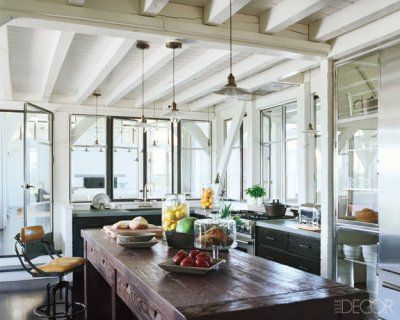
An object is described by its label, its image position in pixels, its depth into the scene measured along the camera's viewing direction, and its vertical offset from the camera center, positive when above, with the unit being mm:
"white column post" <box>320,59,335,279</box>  3973 -84
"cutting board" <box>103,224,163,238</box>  3475 -528
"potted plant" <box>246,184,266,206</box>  6324 -383
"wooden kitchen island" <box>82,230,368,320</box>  1744 -575
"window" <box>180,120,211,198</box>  8648 +251
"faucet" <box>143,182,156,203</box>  7777 -357
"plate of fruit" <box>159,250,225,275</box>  2254 -525
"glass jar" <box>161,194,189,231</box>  3383 -340
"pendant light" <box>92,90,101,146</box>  7234 +1318
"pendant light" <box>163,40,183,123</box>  4512 +604
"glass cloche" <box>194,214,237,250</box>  2618 -412
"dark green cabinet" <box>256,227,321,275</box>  4234 -881
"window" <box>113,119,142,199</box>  8156 +186
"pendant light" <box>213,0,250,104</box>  3008 +565
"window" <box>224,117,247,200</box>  7680 -5
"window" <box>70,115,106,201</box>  7879 +223
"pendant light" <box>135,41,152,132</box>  4402 +1319
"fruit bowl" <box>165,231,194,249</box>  3027 -508
